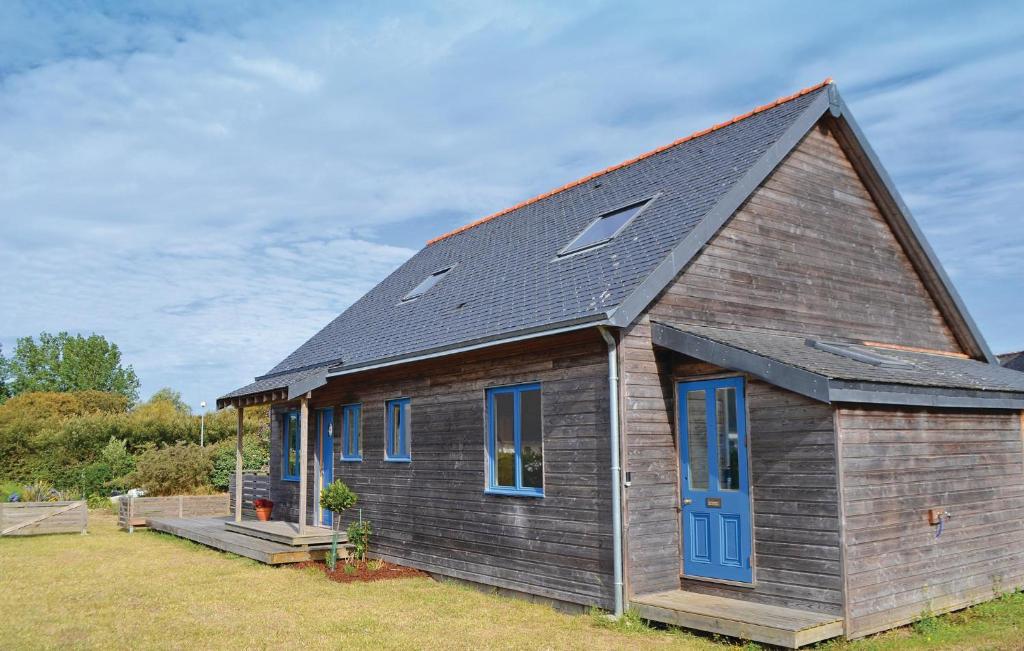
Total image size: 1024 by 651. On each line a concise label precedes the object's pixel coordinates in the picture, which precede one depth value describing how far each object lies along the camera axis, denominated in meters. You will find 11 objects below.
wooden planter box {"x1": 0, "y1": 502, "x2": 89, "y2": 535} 19.36
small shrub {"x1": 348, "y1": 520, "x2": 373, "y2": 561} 13.93
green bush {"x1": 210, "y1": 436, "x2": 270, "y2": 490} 25.86
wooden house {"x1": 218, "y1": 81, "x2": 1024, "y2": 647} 8.74
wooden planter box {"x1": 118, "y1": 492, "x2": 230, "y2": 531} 20.42
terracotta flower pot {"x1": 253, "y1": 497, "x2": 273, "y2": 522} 17.94
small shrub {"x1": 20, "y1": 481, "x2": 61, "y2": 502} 23.59
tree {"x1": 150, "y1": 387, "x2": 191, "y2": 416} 73.91
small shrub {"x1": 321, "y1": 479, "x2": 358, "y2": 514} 13.63
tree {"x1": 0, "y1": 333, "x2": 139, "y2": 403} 70.00
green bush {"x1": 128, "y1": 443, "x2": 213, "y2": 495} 24.86
